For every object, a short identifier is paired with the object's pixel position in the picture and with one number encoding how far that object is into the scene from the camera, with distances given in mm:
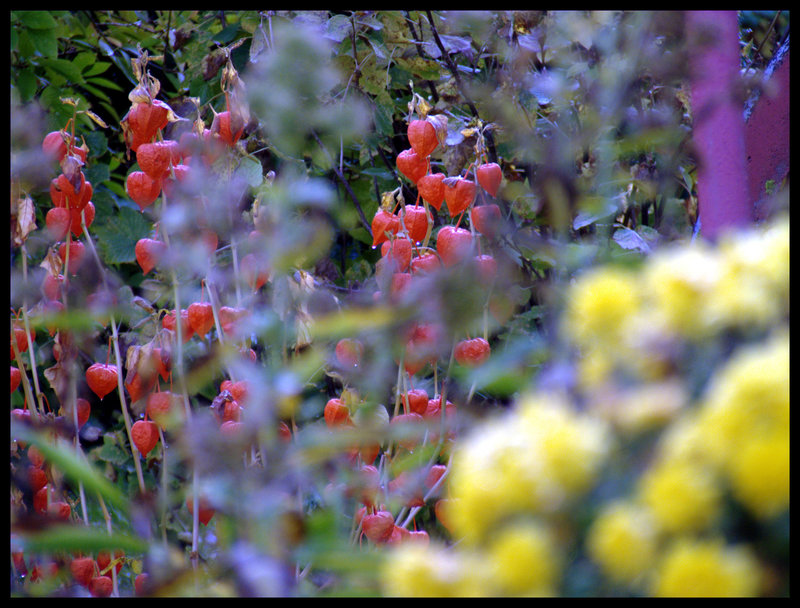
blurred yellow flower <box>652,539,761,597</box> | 4105
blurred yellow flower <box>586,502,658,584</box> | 4330
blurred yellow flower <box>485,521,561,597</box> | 4381
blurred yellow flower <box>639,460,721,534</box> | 4238
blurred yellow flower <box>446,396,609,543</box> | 4584
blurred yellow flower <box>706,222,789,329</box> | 5181
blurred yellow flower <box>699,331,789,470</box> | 4260
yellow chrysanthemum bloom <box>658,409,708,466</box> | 4381
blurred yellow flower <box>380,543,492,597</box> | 4698
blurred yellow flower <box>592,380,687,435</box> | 4894
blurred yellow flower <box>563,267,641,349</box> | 5491
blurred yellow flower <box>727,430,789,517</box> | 4042
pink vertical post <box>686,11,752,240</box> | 7774
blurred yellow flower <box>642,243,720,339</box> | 5288
